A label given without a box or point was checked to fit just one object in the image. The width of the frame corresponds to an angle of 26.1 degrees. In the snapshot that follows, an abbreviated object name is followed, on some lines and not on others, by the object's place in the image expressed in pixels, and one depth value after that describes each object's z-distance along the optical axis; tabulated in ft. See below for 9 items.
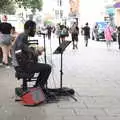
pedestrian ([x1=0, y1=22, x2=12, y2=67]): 30.22
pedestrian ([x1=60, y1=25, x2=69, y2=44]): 55.92
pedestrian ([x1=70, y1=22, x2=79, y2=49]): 52.74
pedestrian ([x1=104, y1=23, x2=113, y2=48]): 53.48
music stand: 17.79
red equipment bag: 16.65
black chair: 17.28
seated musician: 16.93
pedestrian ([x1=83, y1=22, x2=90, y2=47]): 60.18
